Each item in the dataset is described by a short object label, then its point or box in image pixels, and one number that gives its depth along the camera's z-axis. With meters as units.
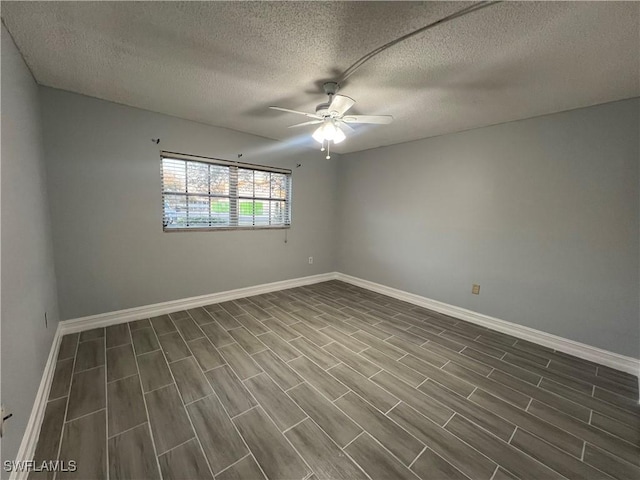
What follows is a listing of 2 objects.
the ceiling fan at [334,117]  1.93
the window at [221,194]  2.97
